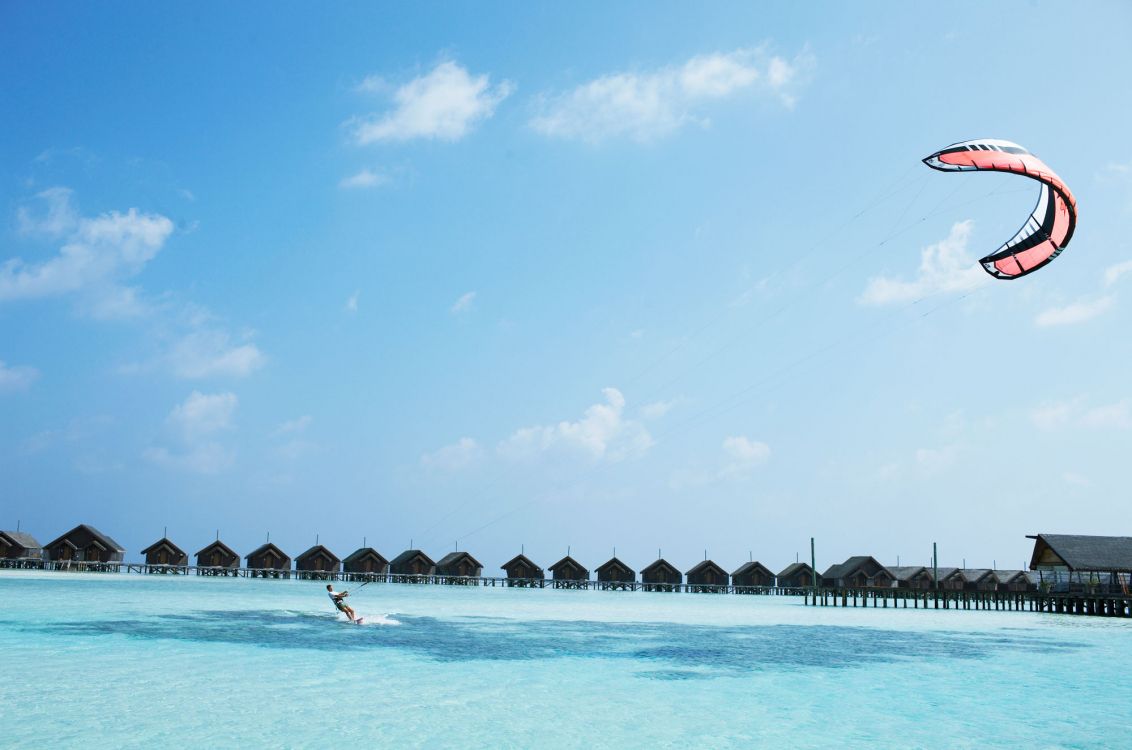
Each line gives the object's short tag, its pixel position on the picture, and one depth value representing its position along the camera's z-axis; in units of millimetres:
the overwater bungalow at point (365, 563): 84938
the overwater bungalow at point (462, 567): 88250
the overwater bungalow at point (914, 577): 81875
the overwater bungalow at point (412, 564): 87688
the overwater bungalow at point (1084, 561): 45844
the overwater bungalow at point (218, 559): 84788
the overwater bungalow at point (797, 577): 87250
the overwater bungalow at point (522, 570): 89000
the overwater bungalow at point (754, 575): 89062
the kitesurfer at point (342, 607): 29234
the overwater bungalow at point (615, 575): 91250
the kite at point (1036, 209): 19375
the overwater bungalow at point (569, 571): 89000
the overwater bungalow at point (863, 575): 78625
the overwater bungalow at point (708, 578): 90000
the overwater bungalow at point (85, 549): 77250
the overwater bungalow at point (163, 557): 84875
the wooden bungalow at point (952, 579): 79750
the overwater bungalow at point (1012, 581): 75938
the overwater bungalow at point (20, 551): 75762
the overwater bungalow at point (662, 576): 91312
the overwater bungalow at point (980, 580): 78469
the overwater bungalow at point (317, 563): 87188
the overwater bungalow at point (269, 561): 87125
